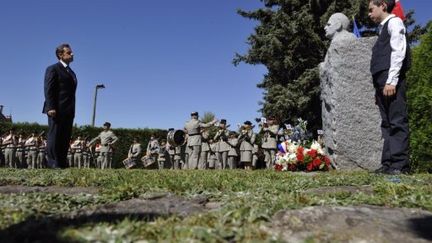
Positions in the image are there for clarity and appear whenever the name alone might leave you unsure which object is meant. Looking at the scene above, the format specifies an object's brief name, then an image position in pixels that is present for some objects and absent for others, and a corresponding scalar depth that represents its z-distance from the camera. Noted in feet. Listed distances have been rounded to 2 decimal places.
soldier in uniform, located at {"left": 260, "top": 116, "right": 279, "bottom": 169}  49.83
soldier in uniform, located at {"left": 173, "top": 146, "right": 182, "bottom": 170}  68.83
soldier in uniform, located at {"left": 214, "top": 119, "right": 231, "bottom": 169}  58.85
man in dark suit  23.95
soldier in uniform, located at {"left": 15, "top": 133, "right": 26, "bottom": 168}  73.87
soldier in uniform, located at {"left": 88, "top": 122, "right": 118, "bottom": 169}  62.34
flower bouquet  27.76
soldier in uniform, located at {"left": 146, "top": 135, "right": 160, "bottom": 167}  72.28
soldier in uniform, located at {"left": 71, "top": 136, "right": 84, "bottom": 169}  77.05
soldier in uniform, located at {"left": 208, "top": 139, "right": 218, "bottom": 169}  65.92
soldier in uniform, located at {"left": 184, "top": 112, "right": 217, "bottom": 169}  47.78
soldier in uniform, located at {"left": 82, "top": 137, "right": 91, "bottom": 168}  78.18
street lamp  107.51
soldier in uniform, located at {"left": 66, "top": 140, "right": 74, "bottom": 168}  77.60
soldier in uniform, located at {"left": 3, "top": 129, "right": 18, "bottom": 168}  71.97
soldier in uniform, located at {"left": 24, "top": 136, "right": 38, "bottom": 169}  73.77
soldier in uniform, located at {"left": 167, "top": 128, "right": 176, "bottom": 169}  71.80
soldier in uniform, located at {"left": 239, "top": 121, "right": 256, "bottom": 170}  56.65
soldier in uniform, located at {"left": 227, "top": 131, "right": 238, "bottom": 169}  58.85
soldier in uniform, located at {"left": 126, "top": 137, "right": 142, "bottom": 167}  73.78
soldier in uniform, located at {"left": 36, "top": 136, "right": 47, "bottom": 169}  74.48
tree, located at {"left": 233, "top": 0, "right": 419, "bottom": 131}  77.61
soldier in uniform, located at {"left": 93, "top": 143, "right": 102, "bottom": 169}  72.13
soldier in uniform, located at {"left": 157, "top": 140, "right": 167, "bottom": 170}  71.31
